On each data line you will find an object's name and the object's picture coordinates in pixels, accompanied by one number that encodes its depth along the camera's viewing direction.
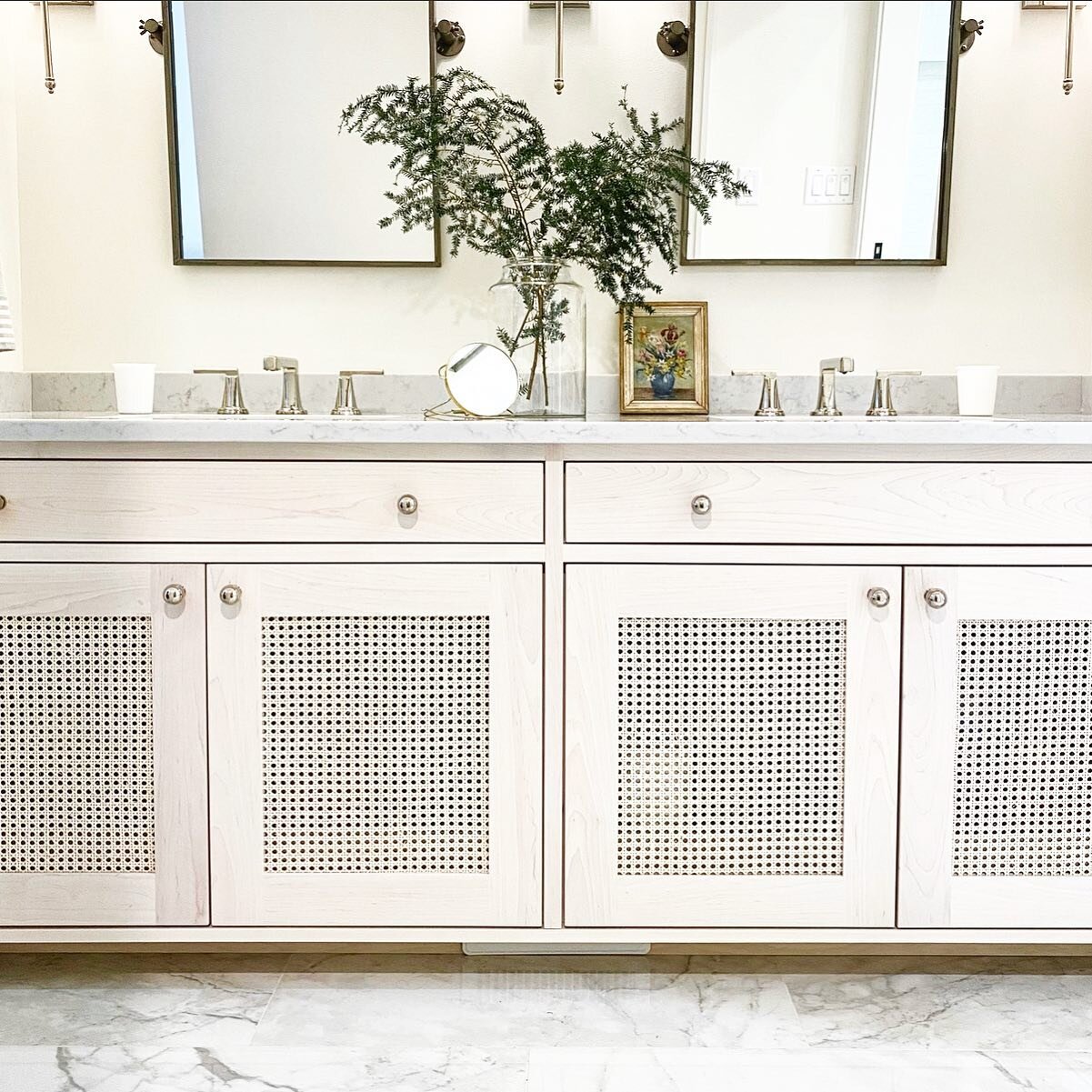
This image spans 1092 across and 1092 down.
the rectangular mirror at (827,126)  1.98
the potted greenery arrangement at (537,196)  1.84
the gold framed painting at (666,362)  2.01
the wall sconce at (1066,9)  1.96
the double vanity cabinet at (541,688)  1.50
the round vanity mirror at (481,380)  1.64
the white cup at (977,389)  1.92
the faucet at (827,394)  1.95
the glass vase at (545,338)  1.83
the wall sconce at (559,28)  1.97
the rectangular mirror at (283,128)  1.98
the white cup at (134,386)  1.89
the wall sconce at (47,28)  1.97
